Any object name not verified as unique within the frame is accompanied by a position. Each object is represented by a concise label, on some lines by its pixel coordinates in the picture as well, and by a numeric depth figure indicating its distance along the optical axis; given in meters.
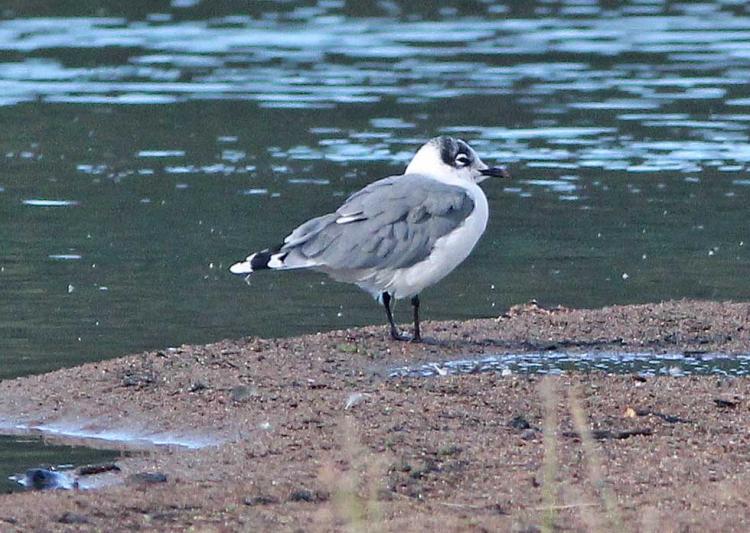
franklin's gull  19.00
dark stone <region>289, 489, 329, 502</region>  13.06
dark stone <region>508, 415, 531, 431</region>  15.32
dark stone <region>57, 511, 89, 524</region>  12.32
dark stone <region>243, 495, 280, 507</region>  12.95
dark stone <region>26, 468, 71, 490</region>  14.20
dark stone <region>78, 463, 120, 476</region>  14.56
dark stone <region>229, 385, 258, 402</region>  16.83
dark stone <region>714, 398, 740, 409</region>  16.05
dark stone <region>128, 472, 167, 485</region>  13.86
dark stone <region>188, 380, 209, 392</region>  17.25
